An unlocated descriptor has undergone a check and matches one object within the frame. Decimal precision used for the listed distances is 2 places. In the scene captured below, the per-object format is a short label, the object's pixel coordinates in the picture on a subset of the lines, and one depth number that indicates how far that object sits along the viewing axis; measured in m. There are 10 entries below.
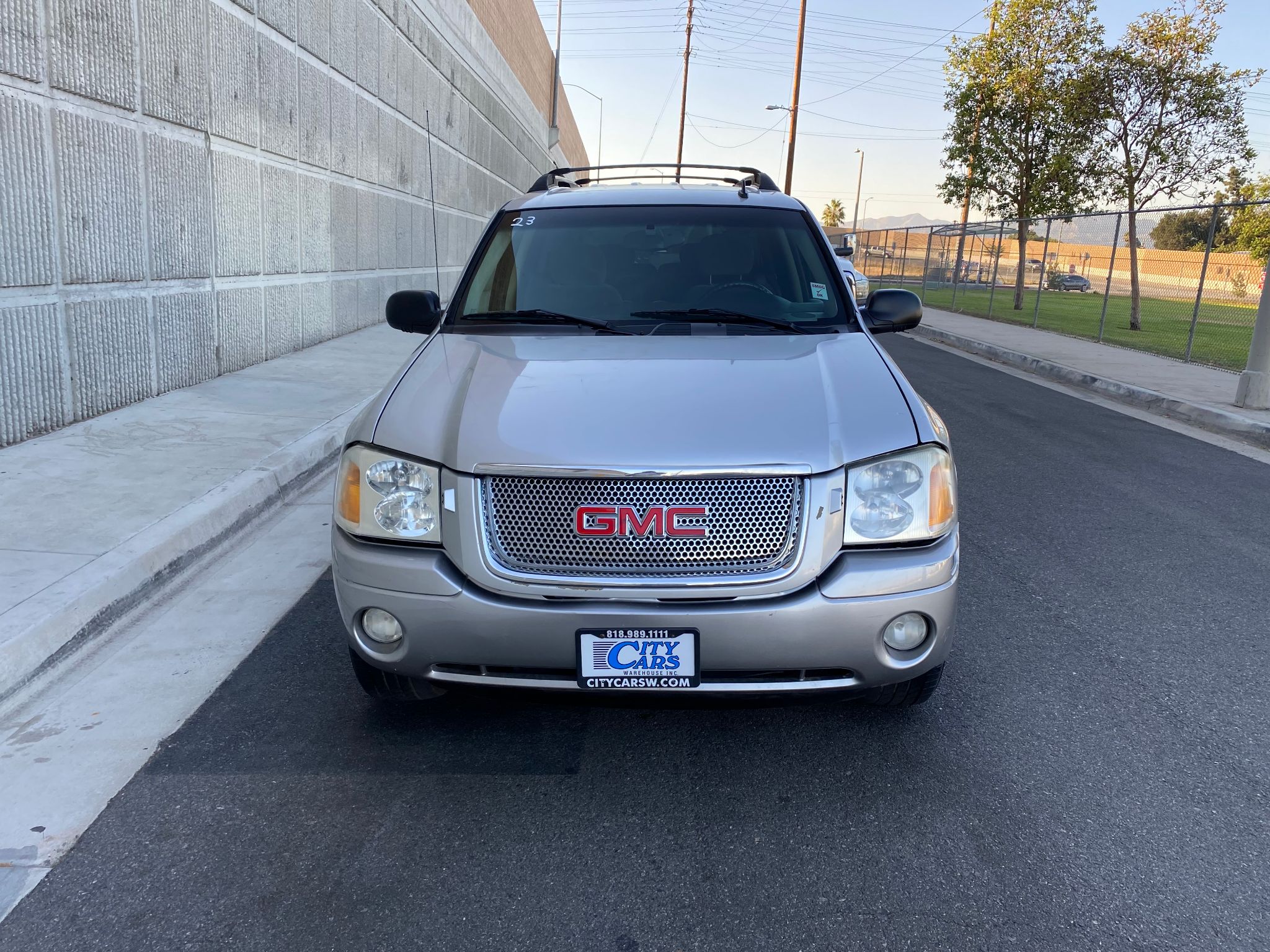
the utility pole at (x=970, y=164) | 24.31
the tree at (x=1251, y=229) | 13.52
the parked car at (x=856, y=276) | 13.17
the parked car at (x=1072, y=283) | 20.58
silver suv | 2.73
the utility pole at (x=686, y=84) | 63.44
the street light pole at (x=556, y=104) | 40.84
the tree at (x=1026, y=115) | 22.50
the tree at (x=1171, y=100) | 19.66
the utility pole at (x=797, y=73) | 39.00
